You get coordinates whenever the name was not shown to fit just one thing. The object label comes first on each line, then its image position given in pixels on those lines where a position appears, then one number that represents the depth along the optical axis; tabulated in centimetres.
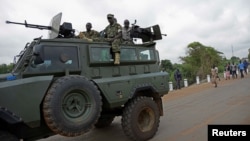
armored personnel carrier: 300
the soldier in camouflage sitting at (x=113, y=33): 412
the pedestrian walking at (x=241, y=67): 1635
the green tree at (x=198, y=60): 2855
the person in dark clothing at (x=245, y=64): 1796
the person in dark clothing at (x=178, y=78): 1391
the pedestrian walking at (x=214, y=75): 1268
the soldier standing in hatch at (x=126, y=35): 454
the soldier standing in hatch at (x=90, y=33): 461
